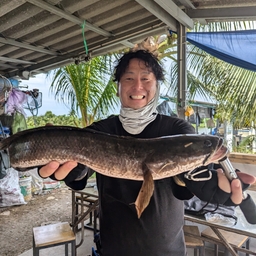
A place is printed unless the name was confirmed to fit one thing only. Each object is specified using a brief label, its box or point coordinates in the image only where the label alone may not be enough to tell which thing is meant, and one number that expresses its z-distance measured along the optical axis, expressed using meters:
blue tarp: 3.12
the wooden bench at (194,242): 3.14
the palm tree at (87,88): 6.80
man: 1.50
